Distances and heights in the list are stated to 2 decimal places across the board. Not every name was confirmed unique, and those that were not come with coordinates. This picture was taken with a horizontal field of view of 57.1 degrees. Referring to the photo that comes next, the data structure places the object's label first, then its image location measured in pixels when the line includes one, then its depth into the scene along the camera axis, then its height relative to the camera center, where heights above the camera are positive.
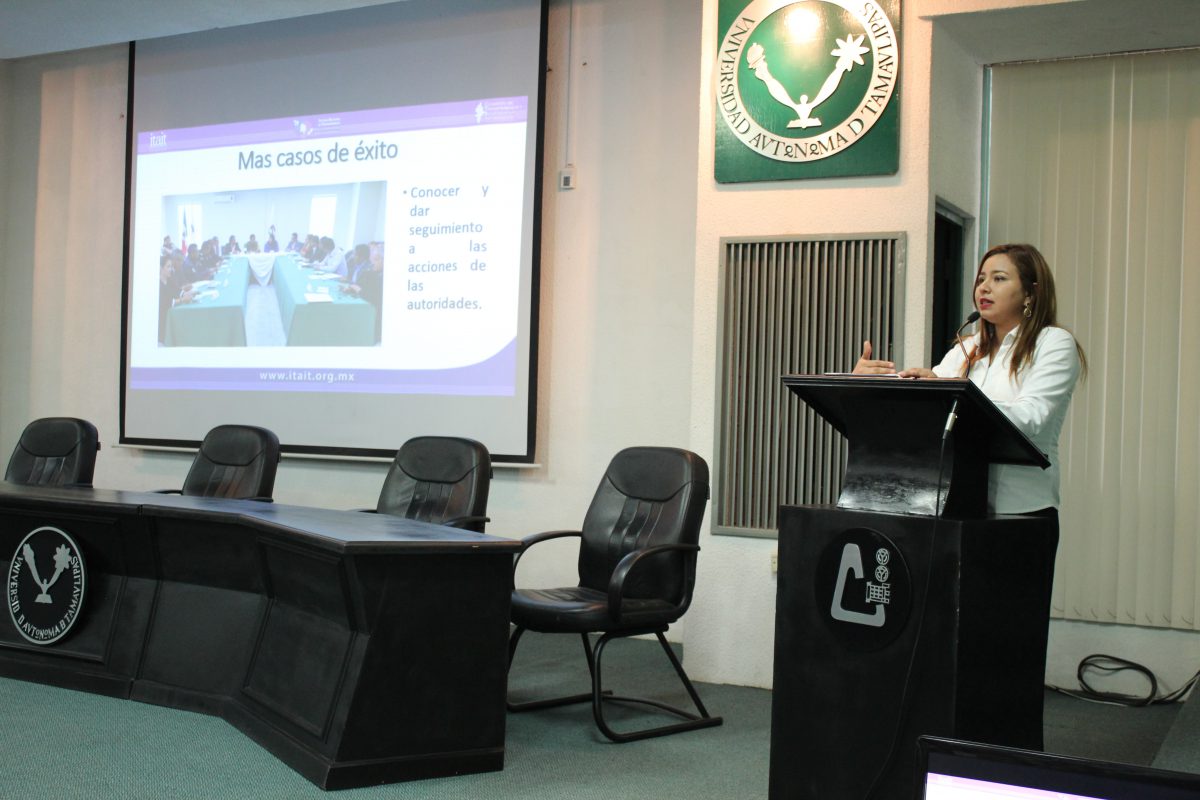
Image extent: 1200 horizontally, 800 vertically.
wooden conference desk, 2.88 -0.69
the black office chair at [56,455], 4.91 -0.30
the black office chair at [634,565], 3.37 -0.52
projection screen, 5.42 +0.89
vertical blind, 4.18 +0.46
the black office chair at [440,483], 4.18 -0.32
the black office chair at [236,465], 4.60 -0.30
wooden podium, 2.06 -0.36
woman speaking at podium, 2.41 +0.14
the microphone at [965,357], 2.65 +0.15
